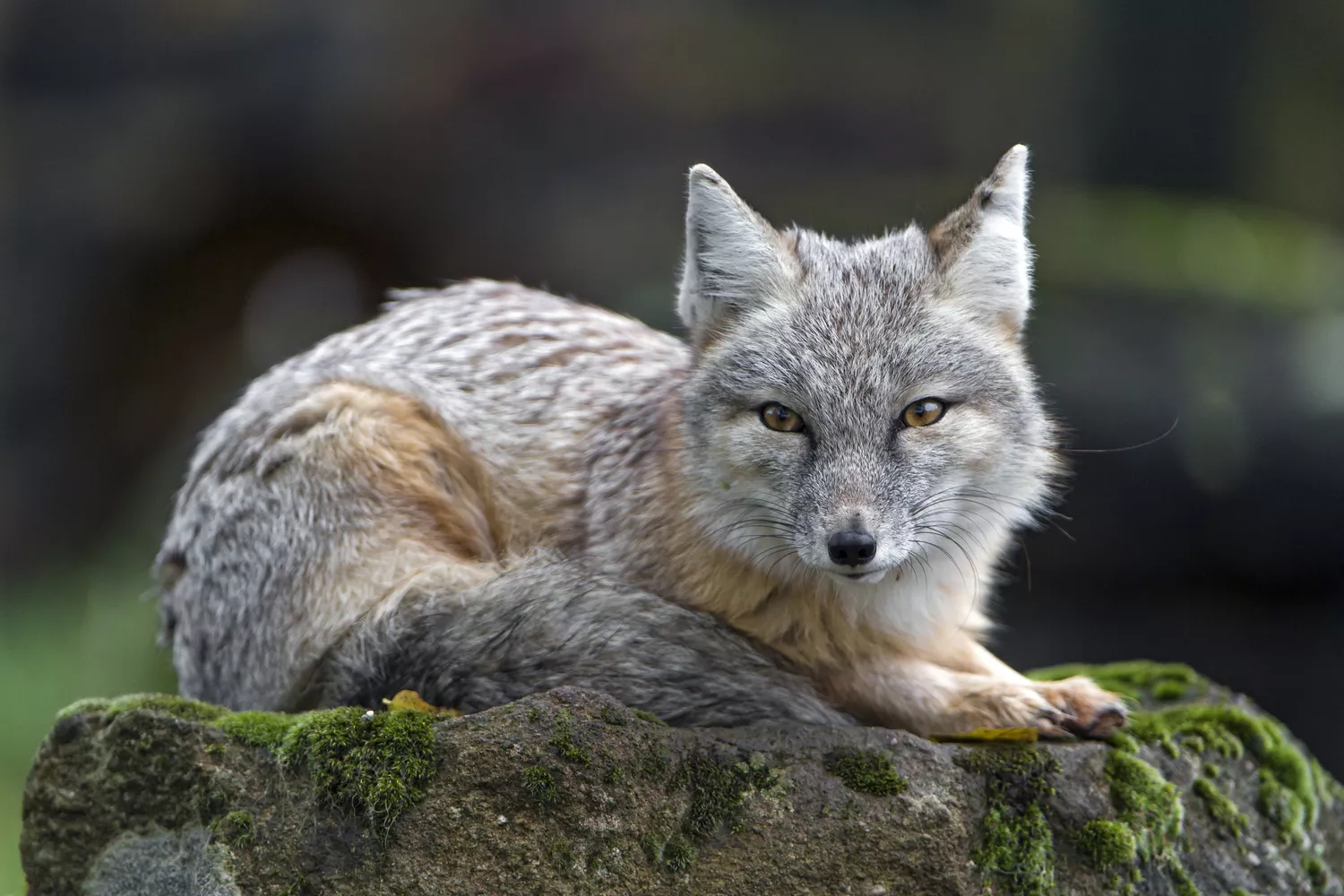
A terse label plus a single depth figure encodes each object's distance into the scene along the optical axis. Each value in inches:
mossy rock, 293.6
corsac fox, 341.1
